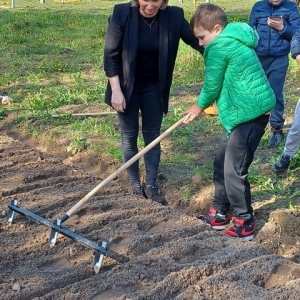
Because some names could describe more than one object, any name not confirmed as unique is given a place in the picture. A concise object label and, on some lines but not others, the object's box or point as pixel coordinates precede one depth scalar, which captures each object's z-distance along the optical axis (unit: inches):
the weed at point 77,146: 220.5
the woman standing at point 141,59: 148.9
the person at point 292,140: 180.1
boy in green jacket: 131.9
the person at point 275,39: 209.2
